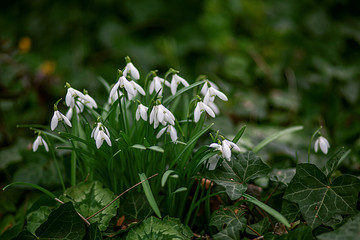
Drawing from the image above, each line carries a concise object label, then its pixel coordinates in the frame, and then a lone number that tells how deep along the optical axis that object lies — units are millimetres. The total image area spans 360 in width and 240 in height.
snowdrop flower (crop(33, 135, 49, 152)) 1330
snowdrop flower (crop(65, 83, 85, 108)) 1320
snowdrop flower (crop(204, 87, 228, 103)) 1333
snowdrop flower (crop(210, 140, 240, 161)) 1296
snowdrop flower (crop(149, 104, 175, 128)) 1299
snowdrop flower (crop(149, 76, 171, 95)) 1346
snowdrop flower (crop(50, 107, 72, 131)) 1316
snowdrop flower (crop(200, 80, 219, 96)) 1341
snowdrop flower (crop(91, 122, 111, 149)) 1297
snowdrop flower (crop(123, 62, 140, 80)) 1339
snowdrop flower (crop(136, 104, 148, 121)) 1309
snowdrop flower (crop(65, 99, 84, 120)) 1353
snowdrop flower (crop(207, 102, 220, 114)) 1366
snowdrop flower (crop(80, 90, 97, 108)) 1341
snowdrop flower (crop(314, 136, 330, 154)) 1368
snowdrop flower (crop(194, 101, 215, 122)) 1317
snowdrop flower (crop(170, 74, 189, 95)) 1353
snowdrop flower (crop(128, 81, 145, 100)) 1326
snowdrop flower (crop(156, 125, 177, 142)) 1320
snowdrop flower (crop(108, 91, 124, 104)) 1356
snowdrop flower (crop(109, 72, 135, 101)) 1307
